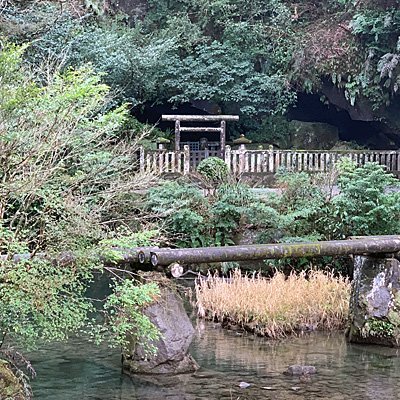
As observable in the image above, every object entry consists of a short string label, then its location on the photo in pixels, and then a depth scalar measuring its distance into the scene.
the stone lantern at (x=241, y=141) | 25.78
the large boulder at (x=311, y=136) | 27.92
